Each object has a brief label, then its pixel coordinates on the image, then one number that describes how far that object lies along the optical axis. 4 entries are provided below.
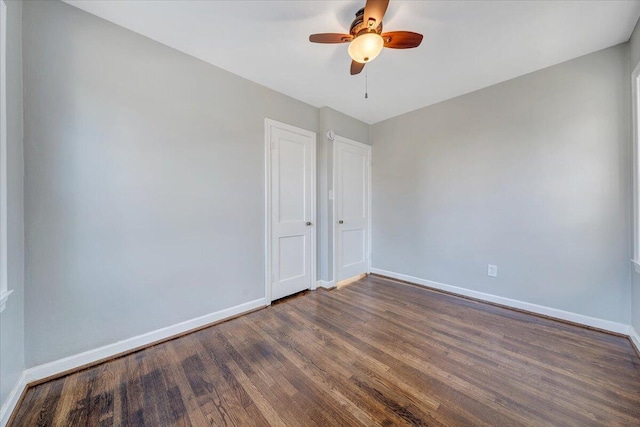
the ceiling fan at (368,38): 1.52
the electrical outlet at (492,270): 2.67
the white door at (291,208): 2.75
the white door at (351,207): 3.37
